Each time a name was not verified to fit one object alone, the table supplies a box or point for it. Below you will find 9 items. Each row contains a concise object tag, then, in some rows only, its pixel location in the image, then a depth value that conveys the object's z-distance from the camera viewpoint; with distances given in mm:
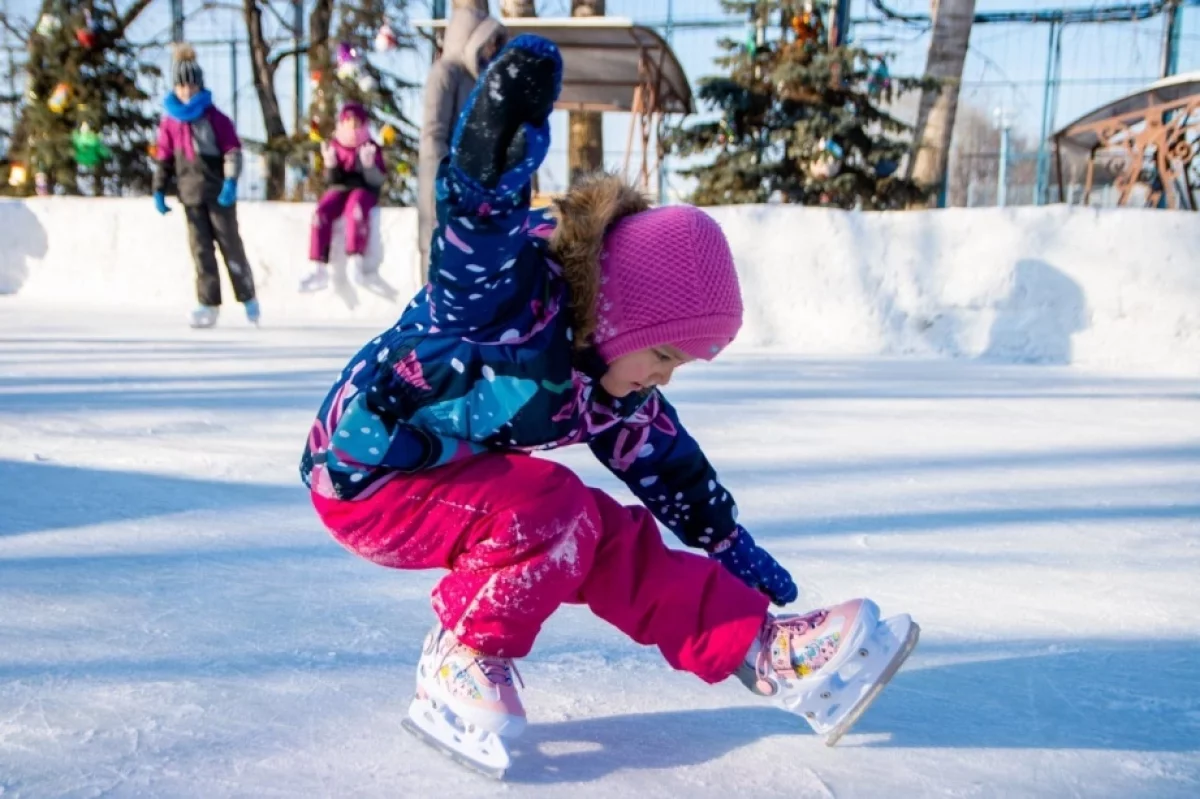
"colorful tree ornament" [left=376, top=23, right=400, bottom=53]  8070
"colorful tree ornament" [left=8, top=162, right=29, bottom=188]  8922
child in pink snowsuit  5301
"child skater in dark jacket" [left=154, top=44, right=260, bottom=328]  4531
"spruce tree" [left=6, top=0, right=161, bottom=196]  9047
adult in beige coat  4020
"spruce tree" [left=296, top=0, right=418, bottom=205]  8703
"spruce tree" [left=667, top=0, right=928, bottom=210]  6707
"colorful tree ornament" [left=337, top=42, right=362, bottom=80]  8469
